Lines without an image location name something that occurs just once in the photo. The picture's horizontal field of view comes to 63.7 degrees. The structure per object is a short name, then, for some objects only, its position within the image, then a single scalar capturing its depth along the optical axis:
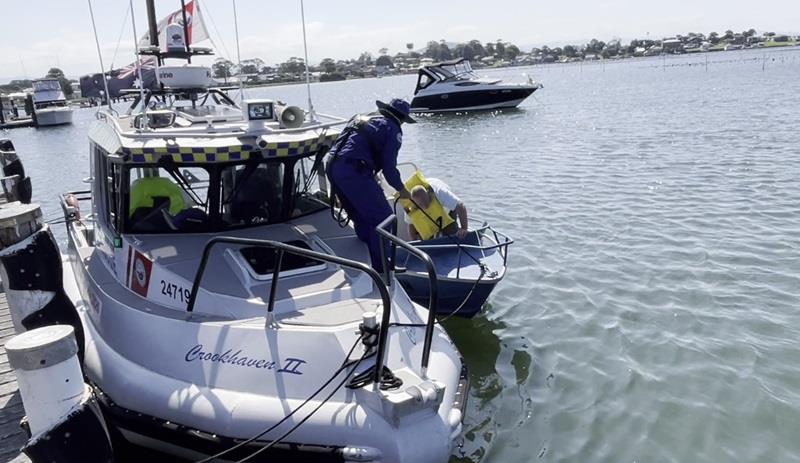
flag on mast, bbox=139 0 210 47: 9.18
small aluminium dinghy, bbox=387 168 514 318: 7.24
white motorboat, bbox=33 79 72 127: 46.79
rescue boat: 4.14
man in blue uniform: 6.22
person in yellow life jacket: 8.03
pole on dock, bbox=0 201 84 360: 4.96
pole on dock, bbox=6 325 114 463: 3.44
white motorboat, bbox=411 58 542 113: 36.34
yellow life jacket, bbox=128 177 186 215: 5.83
